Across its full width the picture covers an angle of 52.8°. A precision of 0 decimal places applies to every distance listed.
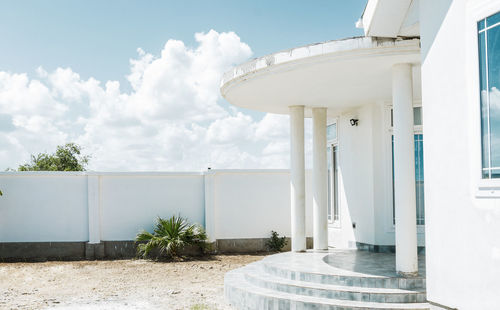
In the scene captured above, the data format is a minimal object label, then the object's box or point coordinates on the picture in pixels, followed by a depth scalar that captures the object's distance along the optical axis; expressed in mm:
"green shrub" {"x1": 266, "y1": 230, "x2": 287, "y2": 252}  14215
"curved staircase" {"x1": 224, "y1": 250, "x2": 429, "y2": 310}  6508
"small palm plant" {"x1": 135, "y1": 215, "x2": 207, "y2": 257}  13062
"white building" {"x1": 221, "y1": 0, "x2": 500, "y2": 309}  4578
